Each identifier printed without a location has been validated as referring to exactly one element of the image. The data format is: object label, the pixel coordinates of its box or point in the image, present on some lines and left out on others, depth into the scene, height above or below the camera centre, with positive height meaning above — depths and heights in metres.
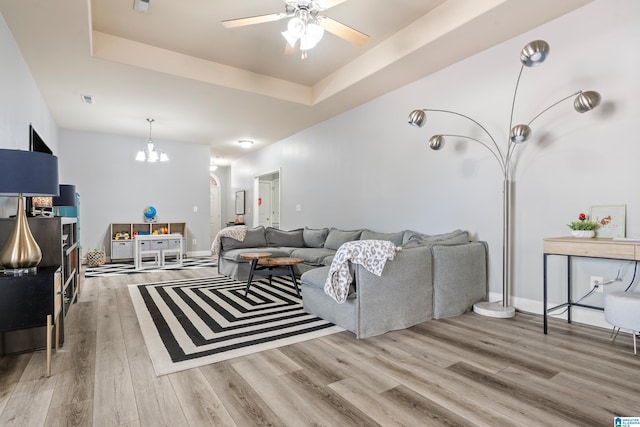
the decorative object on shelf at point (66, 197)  3.91 +0.19
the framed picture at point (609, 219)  2.61 -0.03
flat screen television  3.17 +0.78
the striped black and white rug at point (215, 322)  2.33 -0.96
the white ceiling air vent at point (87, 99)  4.73 +1.65
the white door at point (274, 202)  9.29 +0.33
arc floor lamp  2.85 +0.58
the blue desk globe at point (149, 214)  7.22 -0.02
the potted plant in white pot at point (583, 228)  2.64 -0.10
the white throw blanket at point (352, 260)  2.55 -0.36
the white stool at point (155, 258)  5.98 -0.87
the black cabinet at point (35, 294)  1.99 -0.51
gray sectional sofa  2.61 -0.64
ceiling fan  2.42 +1.50
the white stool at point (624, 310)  2.20 -0.64
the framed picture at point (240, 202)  9.43 +0.32
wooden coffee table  3.86 -0.58
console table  2.25 -0.25
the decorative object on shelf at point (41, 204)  3.17 +0.09
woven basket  6.32 -0.86
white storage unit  6.55 -0.52
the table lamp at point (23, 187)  1.85 +0.15
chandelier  5.85 +1.02
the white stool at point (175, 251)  6.12 -0.74
